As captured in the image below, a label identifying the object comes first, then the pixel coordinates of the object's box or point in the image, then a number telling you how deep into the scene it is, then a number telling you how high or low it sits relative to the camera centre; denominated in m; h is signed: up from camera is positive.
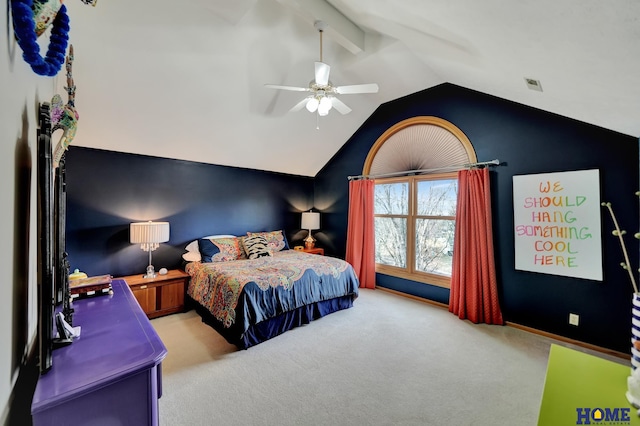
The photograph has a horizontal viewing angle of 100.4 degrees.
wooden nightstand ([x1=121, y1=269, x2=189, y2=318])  3.24 -1.01
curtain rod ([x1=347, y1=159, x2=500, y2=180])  3.35 +0.63
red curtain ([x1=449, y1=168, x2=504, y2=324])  3.27 -0.54
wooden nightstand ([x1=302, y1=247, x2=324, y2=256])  5.19 -0.74
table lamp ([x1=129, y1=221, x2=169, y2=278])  3.25 -0.26
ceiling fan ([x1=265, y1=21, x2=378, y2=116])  2.43 +1.21
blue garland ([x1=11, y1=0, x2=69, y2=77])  0.72 +0.53
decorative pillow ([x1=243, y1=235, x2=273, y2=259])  4.12 -0.54
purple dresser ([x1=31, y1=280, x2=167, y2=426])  0.96 -0.64
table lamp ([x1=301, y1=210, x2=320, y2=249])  5.25 -0.18
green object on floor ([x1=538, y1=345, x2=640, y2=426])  0.99 -0.75
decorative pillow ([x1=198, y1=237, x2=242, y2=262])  3.84 -0.55
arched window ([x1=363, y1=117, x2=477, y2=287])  3.84 +0.29
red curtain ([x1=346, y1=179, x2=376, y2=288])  4.61 -0.35
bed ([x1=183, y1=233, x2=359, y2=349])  2.71 -0.89
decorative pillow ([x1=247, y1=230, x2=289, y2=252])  4.64 -0.48
